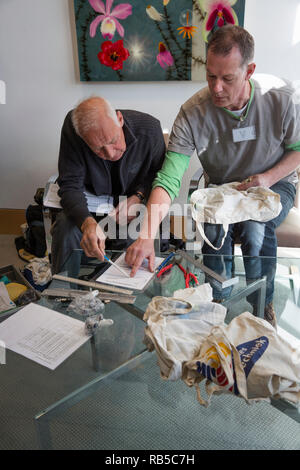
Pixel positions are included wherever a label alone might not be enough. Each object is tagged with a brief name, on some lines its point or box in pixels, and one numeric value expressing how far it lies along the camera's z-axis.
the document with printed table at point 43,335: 1.08
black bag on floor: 2.54
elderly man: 1.69
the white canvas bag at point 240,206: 1.61
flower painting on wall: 2.23
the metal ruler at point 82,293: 1.29
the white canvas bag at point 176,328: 0.92
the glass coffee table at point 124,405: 1.02
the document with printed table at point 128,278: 1.35
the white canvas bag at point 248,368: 0.82
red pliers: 1.39
